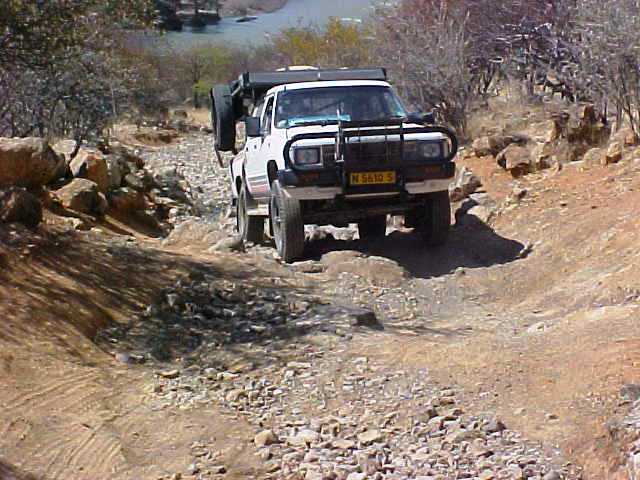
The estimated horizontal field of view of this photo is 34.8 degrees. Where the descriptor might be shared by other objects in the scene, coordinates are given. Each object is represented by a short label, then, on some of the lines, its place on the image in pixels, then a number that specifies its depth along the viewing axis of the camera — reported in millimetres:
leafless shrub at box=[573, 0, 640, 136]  12398
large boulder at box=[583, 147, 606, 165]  12201
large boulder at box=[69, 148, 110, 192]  15391
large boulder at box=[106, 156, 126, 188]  16344
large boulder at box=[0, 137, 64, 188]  11719
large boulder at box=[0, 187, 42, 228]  8422
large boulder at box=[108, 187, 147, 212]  15414
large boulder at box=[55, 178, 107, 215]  13414
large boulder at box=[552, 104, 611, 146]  13461
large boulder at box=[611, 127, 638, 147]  12134
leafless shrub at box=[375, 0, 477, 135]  17859
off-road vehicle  9602
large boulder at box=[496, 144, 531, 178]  13406
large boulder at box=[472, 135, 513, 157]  14578
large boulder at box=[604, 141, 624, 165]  11875
